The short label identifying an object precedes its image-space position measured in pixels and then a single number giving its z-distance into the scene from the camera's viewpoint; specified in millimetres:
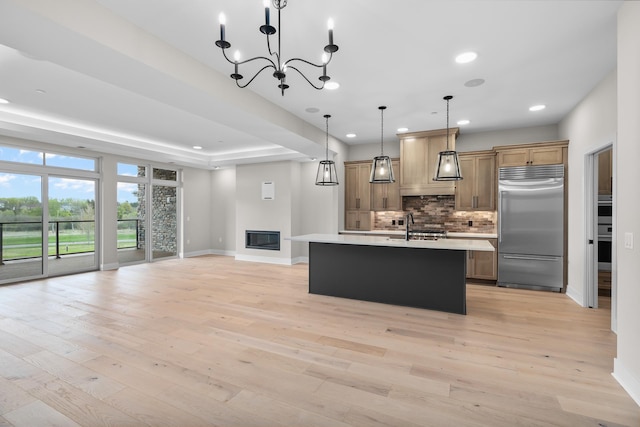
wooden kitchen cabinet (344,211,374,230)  6777
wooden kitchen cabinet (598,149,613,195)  4443
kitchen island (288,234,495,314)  3881
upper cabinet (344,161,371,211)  6711
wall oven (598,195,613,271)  4336
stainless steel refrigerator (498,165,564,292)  4836
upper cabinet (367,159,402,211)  6391
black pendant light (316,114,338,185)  4637
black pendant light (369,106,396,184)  4285
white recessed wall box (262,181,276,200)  7730
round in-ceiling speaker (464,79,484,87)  3641
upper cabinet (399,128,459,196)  5730
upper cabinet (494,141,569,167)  4871
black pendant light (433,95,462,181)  3852
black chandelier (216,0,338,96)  1734
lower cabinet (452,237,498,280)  5324
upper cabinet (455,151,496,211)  5582
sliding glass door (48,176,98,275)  6078
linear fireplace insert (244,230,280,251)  7723
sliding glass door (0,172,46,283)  5414
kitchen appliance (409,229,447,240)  5480
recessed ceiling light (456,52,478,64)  3043
